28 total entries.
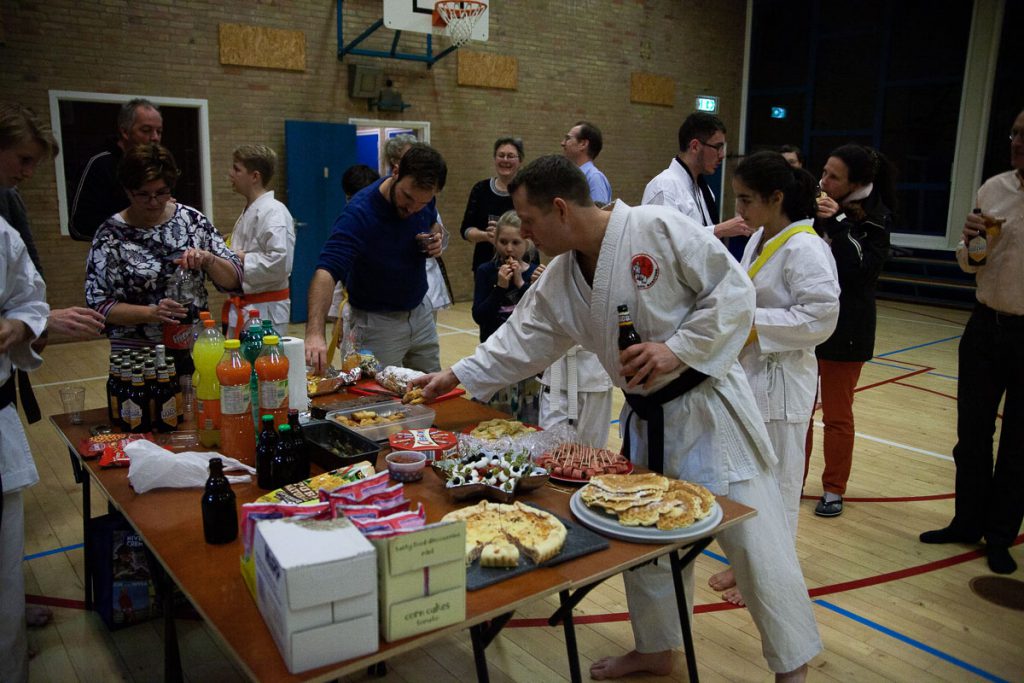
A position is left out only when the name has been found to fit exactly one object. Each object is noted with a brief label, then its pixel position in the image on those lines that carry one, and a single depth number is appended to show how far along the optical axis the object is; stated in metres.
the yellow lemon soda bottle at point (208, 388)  2.29
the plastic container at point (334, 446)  2.12
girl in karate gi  2.79
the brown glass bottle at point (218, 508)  1.70
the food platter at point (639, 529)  1.71
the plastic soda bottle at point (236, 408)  2.09
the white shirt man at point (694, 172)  4.03
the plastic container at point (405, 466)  2.06
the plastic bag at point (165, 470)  1.98
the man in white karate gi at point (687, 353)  2.12
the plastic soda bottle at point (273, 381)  2.15
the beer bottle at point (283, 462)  1.99
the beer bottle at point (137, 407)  2.44
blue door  8.85
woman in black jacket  3.55
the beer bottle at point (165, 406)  2.46
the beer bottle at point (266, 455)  2.00
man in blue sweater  3.13
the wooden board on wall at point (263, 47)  8.24
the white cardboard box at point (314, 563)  1.21
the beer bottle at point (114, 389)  2.47
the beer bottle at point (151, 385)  2.45
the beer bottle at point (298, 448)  2.00
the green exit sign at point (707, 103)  12.44
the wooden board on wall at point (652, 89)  12.07
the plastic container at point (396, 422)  2.39
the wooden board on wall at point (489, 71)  10.14
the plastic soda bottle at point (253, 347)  2.29
